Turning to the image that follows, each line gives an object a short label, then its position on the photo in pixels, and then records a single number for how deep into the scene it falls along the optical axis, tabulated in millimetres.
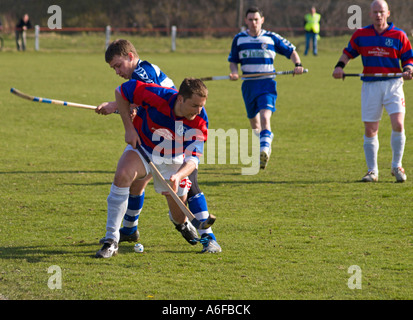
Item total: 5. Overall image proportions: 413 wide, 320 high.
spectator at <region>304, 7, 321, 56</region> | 61969
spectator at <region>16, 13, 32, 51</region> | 62881
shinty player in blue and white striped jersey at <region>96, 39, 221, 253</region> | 10952
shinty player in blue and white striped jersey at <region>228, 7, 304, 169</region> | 18078
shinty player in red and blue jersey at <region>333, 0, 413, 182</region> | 16125
